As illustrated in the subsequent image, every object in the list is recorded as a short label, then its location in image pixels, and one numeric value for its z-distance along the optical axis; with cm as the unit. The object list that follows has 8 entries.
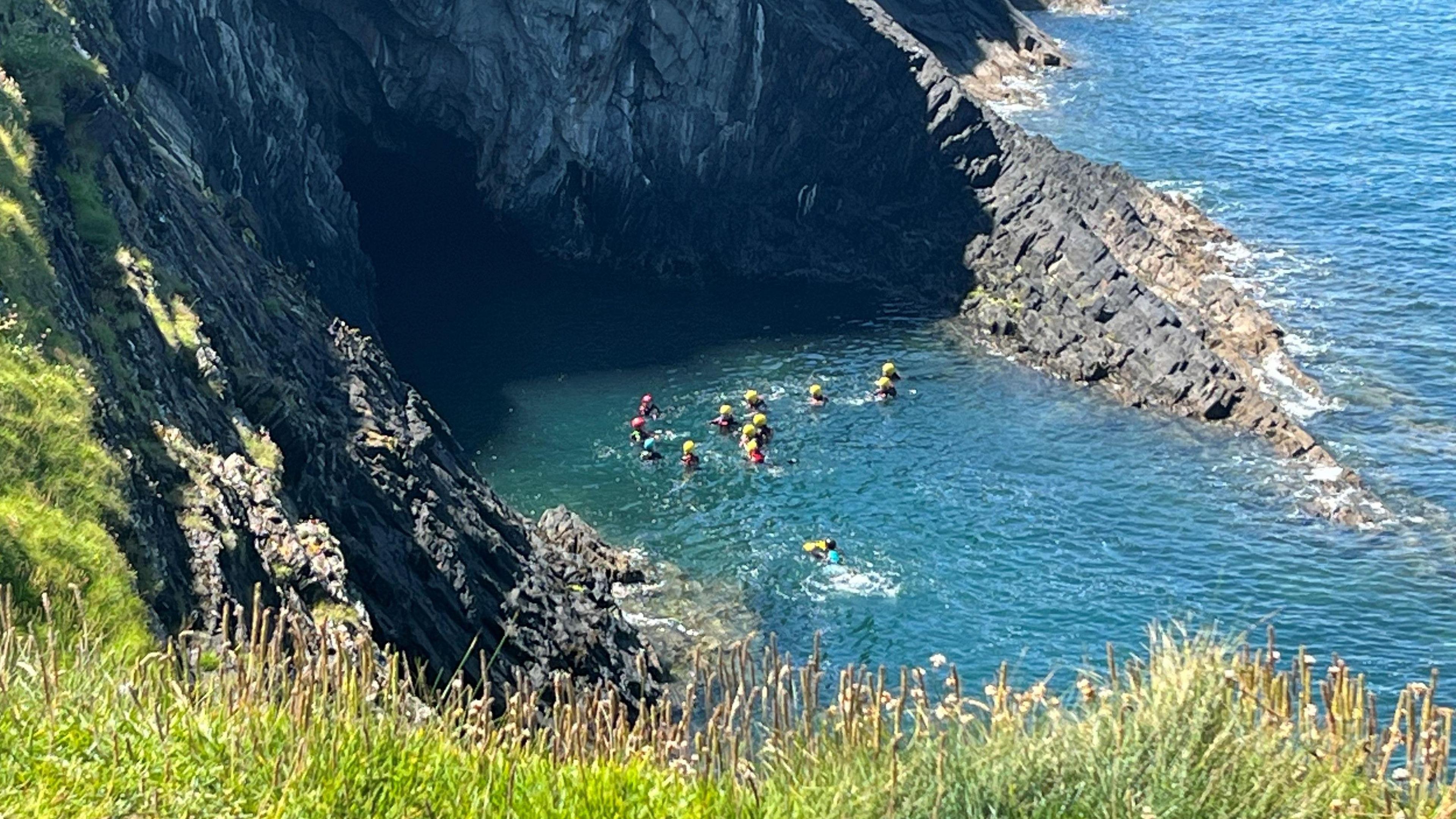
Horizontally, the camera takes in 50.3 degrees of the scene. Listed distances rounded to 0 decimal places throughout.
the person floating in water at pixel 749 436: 6272
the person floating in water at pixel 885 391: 6738
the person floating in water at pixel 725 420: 6475
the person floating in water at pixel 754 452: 6166
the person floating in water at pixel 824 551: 5353
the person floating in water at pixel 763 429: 6369
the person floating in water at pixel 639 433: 6384
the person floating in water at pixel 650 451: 6209
